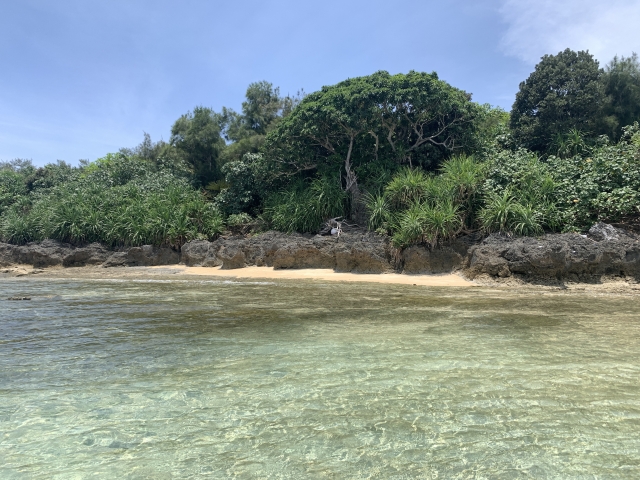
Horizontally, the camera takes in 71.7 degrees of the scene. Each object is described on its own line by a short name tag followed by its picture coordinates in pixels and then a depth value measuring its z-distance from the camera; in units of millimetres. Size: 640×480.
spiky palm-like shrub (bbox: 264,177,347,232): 16734
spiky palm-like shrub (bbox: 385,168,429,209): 14773
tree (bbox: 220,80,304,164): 27266
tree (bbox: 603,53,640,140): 17703
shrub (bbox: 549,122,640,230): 12156
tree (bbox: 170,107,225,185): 25188
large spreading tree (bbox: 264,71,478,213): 16516
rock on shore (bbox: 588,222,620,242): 11105
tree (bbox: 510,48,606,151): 16812
